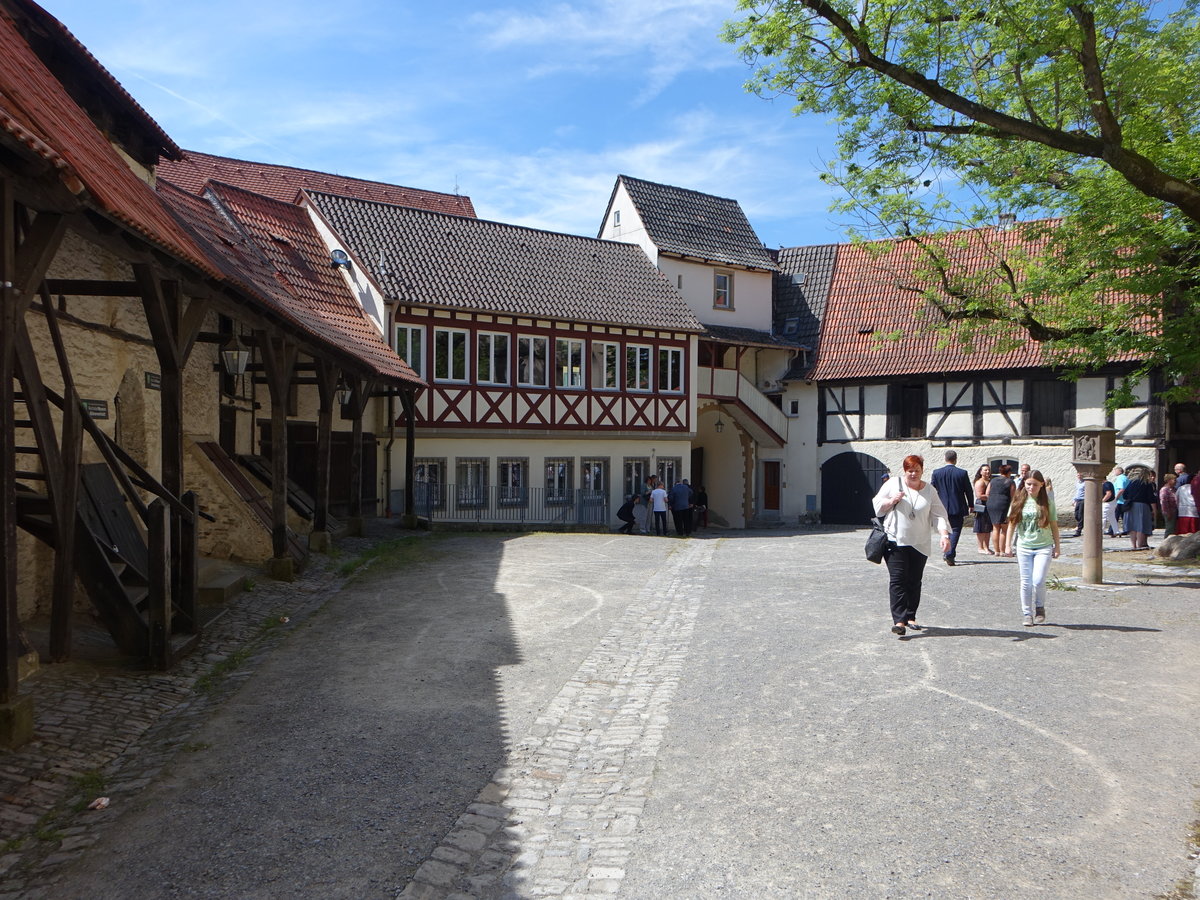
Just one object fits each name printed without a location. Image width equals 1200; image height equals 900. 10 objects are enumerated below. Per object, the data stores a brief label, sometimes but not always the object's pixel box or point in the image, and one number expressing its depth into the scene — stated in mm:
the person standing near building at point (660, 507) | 23906
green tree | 11117
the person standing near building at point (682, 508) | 24266
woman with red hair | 8992
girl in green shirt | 9656
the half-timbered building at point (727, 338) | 30953
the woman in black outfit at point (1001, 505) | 16314
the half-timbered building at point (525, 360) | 23875
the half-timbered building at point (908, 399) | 26594
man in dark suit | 15391
